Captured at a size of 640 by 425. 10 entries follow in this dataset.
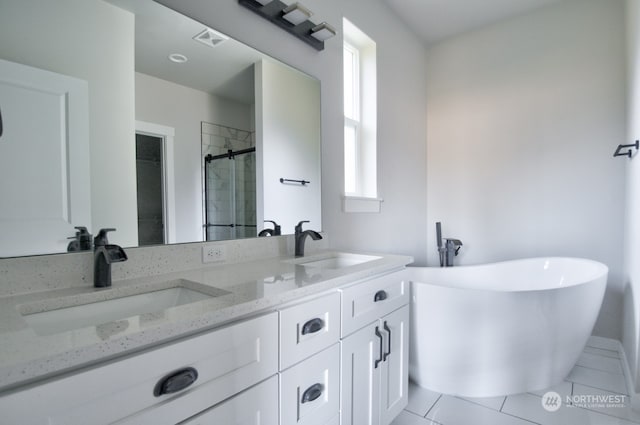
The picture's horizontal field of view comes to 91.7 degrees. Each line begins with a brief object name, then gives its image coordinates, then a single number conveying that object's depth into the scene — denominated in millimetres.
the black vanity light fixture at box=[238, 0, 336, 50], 1562
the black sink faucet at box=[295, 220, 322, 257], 1699
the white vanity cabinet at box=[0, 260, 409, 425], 557
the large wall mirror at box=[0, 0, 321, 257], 918
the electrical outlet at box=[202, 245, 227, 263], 1347
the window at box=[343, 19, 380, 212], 2539
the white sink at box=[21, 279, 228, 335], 824
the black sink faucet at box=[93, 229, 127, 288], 966
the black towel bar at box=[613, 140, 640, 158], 1849
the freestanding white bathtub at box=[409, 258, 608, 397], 1729
